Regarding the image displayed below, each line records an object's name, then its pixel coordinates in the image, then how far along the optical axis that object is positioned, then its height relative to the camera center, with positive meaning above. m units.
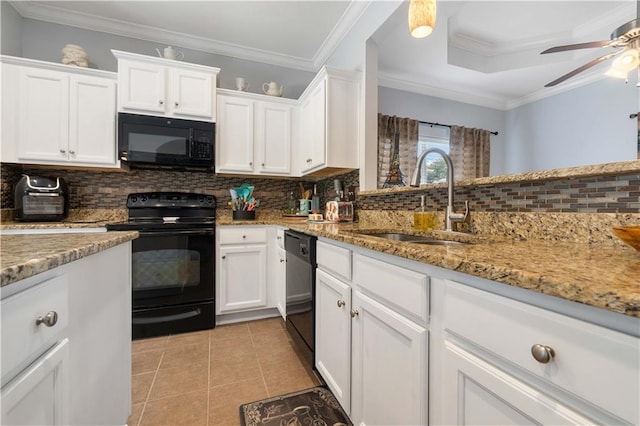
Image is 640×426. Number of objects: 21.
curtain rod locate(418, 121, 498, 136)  3.74 +1.26
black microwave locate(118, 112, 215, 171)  2.24 +0.60
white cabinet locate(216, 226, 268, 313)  2.33 -0.51
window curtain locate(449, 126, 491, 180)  3.87 +0.92
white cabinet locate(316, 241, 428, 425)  0.78 -0.49
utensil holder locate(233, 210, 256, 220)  2.62 -0.03
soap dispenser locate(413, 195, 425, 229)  1.51 -0.02
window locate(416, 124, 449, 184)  3.79 +0.98
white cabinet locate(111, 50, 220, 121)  2.23 +1.07
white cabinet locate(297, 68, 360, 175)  2.21 +0.79
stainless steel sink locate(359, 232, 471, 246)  1.28 -0.14
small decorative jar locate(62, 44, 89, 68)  2.26 +1.31
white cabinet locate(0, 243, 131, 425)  0.50 -0.34
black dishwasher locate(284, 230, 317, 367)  1.53 -0.49
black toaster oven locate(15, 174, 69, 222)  2.05 +0.08
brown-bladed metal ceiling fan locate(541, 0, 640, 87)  1.61 +1.10
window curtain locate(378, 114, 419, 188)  3.48 +0.91
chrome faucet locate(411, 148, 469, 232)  1.29 +0.11
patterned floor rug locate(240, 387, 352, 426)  1.27 -1.00
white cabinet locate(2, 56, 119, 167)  2.07 +0.77
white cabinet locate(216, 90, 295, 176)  2.58 +0.78
